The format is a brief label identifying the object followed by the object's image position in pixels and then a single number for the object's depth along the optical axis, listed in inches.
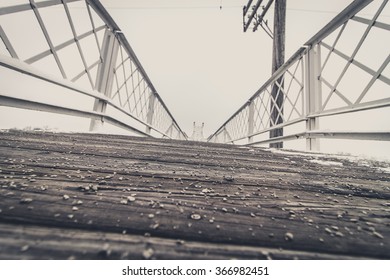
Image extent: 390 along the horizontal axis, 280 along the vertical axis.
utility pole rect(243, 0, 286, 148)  138.9
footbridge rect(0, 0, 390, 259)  17.7
